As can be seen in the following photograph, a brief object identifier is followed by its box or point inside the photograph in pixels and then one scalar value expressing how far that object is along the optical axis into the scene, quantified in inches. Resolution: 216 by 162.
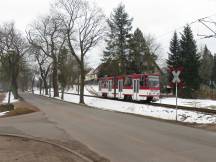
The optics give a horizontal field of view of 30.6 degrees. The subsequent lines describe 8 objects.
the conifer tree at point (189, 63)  2591.0
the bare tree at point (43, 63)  2838.6
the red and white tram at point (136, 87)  1537.9
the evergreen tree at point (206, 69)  3909.9
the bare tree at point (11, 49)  2317.5
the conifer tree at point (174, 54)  2673.2
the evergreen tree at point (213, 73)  3763.3
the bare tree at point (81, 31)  1890.1
